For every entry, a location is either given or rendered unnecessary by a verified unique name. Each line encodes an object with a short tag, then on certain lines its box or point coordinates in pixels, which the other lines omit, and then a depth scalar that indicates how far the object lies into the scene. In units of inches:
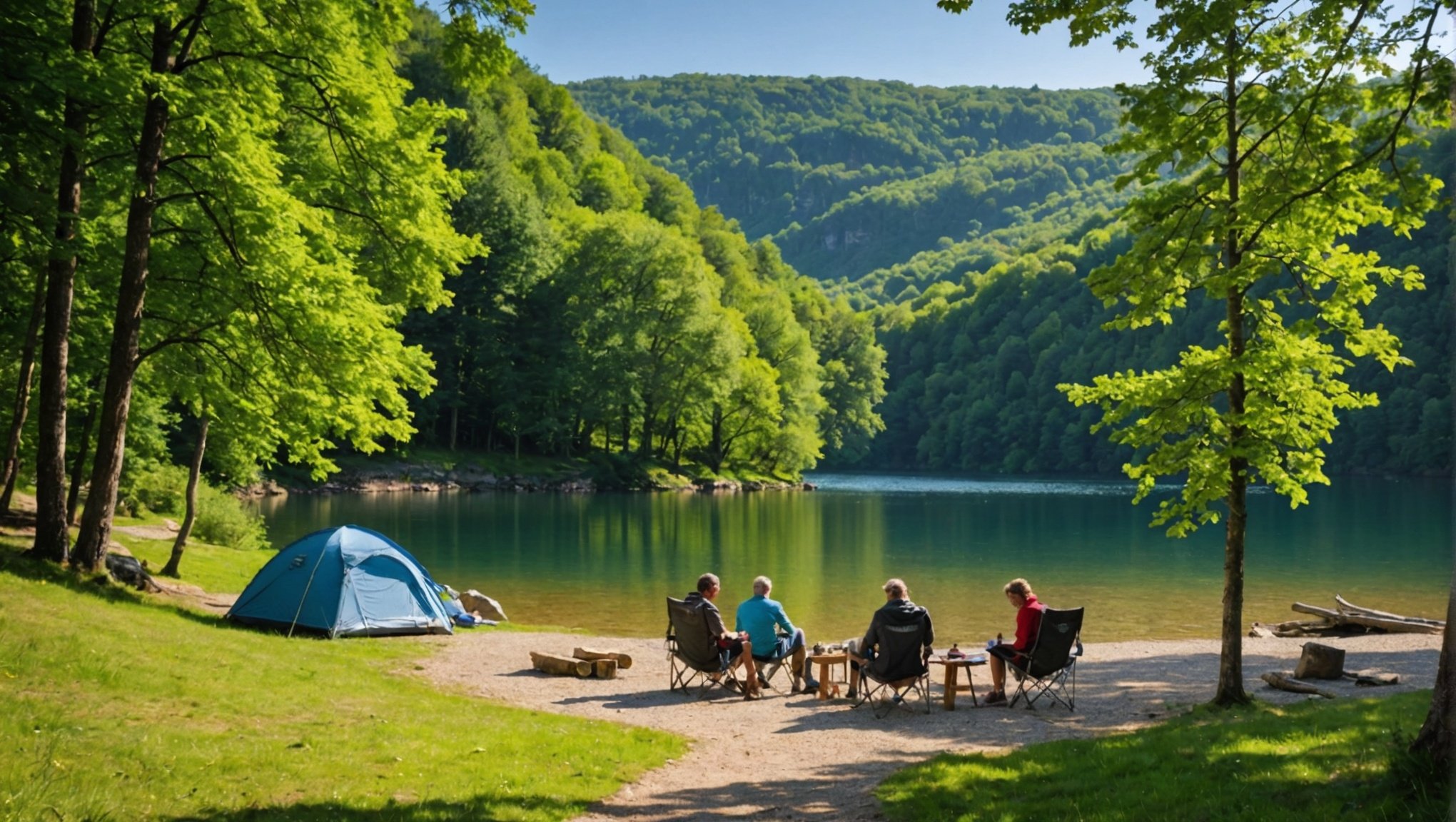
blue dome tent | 655.1
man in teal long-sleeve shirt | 550.6
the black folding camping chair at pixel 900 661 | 489.4
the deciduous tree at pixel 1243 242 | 383.2
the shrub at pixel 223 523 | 1076.5
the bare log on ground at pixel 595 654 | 590.2
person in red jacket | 510.9
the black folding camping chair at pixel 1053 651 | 502.9
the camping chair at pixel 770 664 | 550.9
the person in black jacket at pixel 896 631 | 491.2
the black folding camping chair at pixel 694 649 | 534.9
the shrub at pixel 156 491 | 1085.8
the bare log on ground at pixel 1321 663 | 569.6
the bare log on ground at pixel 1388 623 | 805.9
